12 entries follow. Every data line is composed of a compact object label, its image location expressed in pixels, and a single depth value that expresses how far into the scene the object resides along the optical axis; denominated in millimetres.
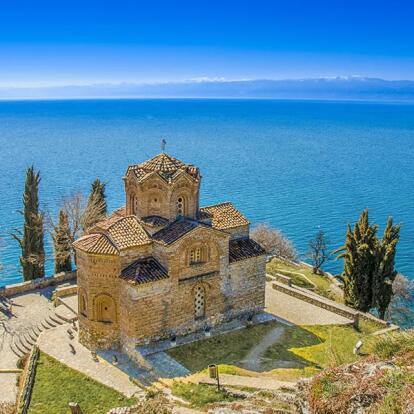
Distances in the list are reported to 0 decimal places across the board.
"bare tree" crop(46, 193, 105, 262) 39375
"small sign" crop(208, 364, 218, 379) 21594
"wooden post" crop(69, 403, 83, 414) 20341
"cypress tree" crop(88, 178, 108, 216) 41847
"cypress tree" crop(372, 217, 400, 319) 33250
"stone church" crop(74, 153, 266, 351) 25141
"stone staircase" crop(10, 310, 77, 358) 27891
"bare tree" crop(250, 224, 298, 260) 48594
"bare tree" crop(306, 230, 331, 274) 46069
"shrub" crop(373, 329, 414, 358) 14570
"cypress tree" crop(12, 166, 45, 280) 37906
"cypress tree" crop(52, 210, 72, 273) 37781
